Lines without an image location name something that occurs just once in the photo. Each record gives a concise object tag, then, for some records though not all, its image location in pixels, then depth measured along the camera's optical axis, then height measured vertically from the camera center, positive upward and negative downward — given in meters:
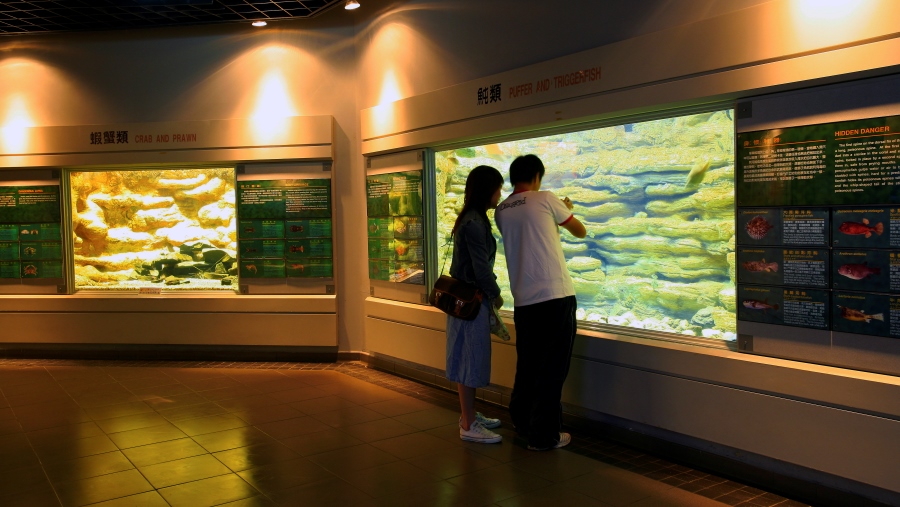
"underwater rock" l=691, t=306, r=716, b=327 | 4.67 -0.55
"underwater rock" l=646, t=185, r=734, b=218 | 4.51 +0.17
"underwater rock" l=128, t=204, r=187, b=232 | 9.02 +0.25
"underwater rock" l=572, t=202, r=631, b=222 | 5.26 +0.15
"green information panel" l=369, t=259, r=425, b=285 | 7.16 -0.36
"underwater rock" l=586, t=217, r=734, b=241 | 4.59 +0.02
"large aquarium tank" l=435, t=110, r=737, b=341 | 4.59 +0.08
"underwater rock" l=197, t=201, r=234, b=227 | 8.81 +0.29
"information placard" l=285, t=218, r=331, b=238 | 8.30 +0.10
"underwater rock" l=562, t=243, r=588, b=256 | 5.58 -0.11
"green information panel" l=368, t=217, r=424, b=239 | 7.17 +0.08
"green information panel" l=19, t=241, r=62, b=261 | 8.86 -0.10
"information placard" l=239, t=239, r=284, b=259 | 8.44 -0.13
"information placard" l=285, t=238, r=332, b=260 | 8.30 -0.13
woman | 5.01 -0.33
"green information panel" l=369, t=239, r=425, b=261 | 7.17 -0.14
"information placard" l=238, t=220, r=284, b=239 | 8.43 +0.10
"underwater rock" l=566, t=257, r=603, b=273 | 5.48 -0.24
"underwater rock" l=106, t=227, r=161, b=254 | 9.09 -0.01
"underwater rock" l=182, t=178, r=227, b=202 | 8.80 +0.57
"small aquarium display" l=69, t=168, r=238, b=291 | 8.87 +0.11
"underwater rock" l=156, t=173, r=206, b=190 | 8.86 +0.68
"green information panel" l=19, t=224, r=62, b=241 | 8.88 +0.11
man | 4.77 -0.44
